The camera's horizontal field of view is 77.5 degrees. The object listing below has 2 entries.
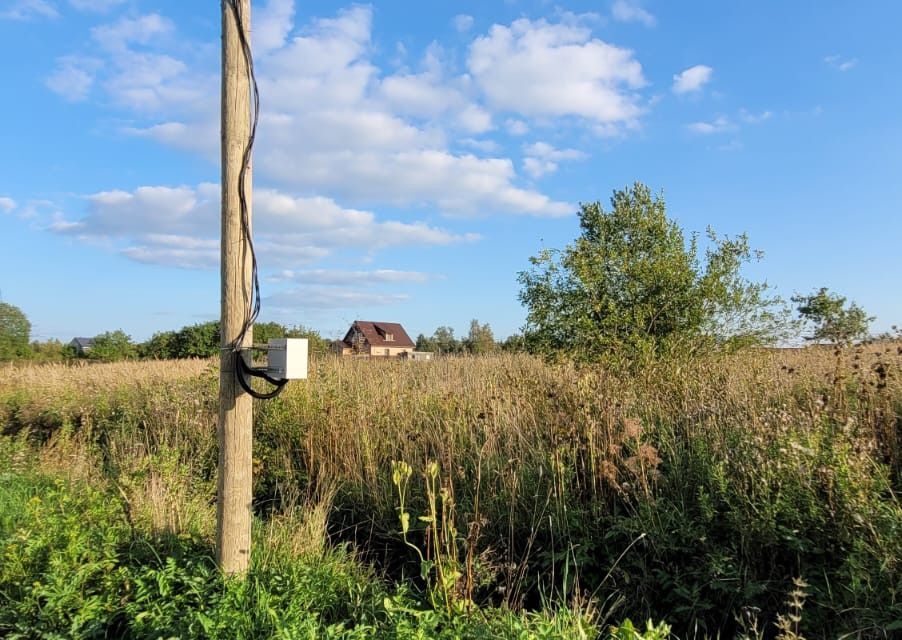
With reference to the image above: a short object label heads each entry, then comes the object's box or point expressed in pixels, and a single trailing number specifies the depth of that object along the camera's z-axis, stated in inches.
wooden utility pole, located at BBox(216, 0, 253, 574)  110.0
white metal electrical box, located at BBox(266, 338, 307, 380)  107.3
